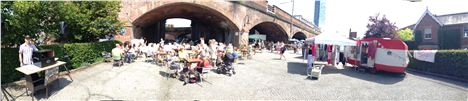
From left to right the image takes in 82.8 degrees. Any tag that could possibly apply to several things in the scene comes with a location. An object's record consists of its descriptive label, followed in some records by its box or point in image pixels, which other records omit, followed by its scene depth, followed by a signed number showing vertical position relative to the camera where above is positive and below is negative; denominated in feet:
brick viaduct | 72.59 +10.44
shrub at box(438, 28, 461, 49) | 93.76 +2.44
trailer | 40.78 -1.58
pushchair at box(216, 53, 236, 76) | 36.24 -2.74
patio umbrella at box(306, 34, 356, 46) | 42.75 +0.85
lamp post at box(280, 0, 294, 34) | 134.66 +10.87
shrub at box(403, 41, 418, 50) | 104.78 +0.00
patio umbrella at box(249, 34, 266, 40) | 121.21 +4.12
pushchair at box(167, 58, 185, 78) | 33.47 -2.80
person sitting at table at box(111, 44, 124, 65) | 39.52 -1.23
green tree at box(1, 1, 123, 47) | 26.82 +3.67
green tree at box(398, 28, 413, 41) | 190.08 +8.74
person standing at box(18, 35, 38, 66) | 24.20 -0.63
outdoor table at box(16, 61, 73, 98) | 20.76 -2.48
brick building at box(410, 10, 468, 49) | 92.99 +7.06
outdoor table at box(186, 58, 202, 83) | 30.23 -1.87
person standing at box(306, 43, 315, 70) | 41.78 -2.64
